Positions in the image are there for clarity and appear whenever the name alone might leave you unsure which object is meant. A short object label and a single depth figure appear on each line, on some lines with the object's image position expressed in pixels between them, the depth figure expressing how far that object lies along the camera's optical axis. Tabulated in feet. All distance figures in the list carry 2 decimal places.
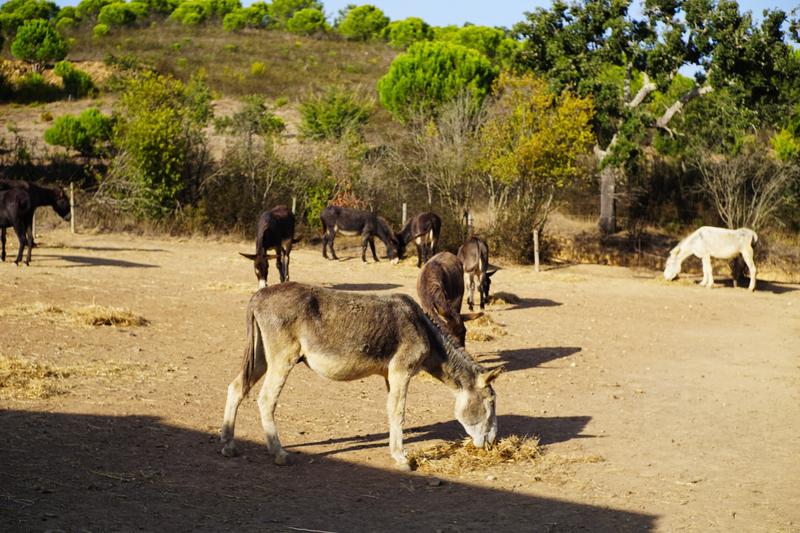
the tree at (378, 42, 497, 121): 152.66
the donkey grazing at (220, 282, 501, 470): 27.50
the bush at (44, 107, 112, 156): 125.18
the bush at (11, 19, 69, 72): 203.41
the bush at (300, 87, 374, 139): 144.97
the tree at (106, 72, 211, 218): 99.19
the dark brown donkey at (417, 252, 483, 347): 37.63
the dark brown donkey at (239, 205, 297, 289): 63.72
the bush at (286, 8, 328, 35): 333.62
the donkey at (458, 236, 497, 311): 62.15
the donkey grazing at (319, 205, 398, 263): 91.56
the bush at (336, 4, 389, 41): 331.77
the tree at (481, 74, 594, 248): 96.68
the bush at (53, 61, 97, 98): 181.98
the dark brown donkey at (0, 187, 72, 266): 66.85
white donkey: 88.58
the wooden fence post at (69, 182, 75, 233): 94.01
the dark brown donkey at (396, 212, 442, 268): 88.48
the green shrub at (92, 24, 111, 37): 253.88
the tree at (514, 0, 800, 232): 108.06
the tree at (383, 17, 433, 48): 321.69
